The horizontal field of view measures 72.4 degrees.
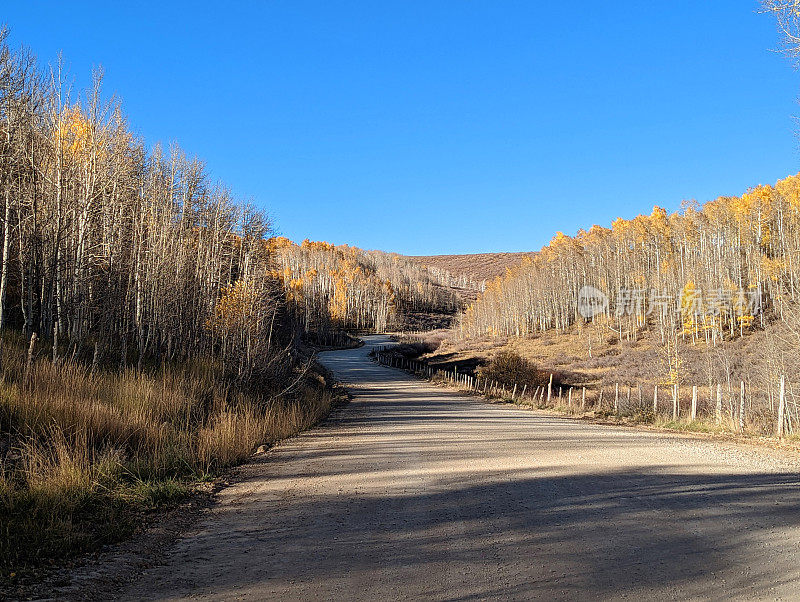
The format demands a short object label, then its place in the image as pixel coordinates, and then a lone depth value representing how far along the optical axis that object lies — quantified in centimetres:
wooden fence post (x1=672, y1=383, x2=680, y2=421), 1766
